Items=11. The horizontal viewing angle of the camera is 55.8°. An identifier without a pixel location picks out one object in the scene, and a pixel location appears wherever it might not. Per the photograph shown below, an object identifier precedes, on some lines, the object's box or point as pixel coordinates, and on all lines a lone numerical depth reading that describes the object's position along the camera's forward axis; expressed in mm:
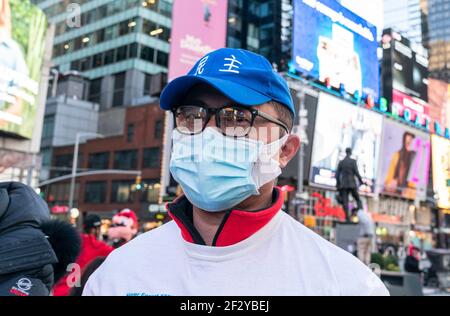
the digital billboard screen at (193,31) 27953
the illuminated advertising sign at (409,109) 42094
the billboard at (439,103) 46500
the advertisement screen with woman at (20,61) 17984
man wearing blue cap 1545
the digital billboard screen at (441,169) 47906
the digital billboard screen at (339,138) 33438
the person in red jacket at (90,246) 3957
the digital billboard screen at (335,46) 28703
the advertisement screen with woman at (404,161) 41875
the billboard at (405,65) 41250
